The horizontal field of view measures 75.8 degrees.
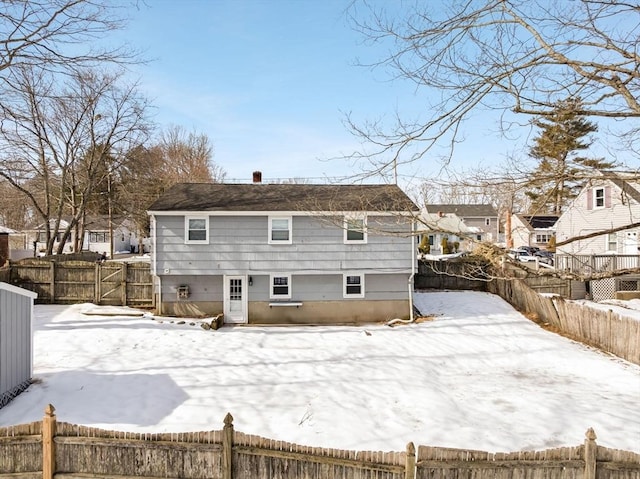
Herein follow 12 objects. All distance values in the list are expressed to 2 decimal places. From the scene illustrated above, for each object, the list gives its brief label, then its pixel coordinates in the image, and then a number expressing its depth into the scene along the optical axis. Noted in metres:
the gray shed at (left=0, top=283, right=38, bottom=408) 7.57
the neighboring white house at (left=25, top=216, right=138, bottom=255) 45.28
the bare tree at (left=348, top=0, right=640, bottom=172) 4.43
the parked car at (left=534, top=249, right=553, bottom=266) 29.44
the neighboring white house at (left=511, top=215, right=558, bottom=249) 42.99
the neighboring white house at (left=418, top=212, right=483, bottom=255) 43.81
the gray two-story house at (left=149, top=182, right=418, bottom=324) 15.48
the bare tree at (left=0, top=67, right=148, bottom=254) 23.05
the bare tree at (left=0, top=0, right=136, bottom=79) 8.41
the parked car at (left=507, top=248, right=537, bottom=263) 31.08
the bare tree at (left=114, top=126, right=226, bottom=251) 32.91
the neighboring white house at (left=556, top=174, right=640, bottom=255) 22.88
